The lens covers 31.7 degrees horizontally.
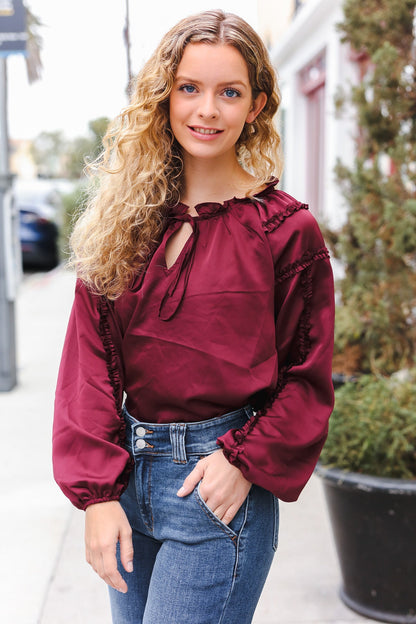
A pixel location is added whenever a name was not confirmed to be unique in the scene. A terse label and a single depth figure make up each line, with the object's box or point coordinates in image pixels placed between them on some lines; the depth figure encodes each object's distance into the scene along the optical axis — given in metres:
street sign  5.59
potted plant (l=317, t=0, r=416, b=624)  2.63
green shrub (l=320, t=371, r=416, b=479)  2.71
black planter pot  2.57
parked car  13.48
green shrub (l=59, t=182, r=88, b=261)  14.51
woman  1.40
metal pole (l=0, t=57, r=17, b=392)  5.84
